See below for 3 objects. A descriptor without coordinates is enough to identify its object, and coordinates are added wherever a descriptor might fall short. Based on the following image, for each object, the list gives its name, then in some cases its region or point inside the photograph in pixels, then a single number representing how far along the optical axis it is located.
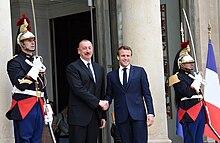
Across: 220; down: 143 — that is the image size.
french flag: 10.67
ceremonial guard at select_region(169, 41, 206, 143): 9.24
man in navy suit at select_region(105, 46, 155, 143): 8.03
